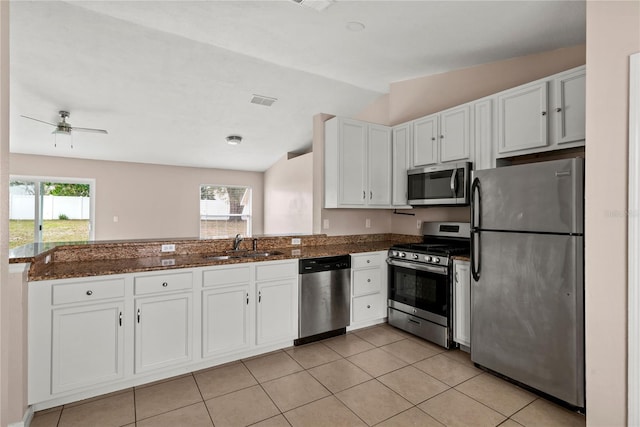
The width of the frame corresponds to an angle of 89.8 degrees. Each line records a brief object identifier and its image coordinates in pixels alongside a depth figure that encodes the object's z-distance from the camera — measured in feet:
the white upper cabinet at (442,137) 10.80
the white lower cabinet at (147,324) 6.97
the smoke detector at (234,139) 19.53
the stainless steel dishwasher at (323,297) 10.51
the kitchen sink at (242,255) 10.09
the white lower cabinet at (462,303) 9.67
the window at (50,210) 20.30
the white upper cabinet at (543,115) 8.12
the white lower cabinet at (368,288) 11.64
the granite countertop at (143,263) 7.18
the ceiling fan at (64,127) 14.21
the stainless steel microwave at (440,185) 10.58
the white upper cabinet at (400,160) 12.94
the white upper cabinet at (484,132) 10.02
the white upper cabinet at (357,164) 12.51
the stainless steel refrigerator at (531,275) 6.94
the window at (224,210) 26.25
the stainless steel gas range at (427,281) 10.11
